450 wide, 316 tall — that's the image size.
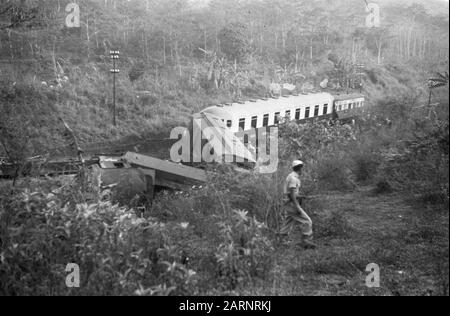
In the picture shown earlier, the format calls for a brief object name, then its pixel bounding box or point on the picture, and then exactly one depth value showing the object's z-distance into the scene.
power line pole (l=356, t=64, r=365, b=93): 30.96
